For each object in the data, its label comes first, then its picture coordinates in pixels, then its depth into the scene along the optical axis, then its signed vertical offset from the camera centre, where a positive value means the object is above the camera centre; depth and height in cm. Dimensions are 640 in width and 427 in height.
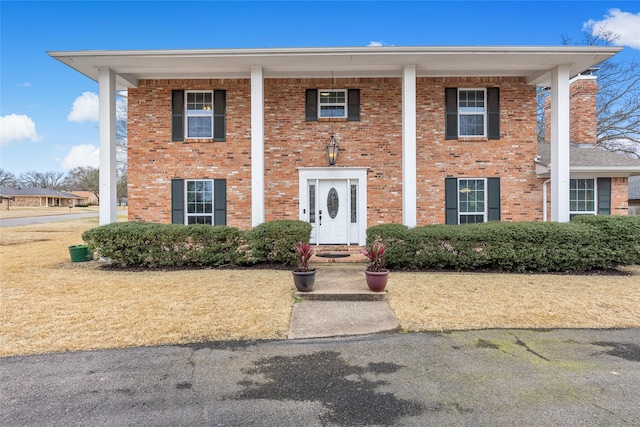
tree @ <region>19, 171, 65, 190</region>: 7817 +766
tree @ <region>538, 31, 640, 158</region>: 1970 +600
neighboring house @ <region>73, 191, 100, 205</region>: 7550 +349
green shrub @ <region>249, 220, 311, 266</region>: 805 -58
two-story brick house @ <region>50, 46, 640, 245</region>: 1048 +174
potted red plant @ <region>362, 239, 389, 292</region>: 587 -96
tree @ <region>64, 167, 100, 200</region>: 5153 +668
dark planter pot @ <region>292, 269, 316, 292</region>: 596 -111
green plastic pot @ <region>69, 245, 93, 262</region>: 918 -100
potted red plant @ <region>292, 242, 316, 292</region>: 597 -104
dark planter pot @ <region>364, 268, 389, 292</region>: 586 -110
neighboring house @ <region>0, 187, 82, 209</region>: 6250 +320
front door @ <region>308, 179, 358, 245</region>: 1054 -3
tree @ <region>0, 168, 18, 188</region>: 7172 +712
